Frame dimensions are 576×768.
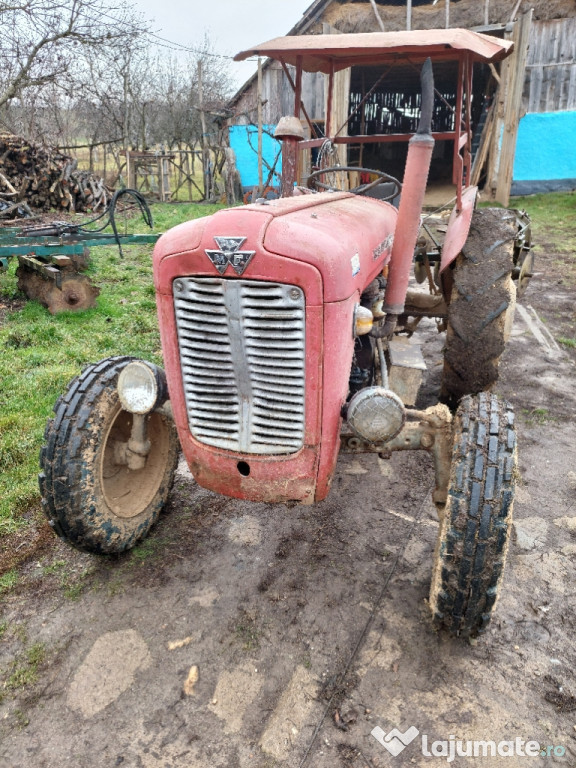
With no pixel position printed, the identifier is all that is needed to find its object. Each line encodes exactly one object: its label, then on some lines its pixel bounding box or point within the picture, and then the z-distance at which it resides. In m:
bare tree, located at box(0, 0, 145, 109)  11.70
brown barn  11.64
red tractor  2.01
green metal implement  5.90
